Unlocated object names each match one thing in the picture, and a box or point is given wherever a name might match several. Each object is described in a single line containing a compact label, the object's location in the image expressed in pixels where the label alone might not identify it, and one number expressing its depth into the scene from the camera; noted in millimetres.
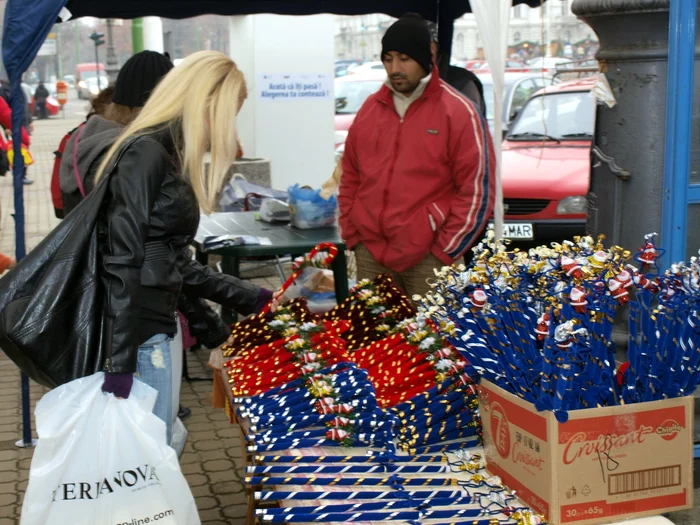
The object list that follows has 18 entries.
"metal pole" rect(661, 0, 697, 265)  3268
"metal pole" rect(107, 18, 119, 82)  23250
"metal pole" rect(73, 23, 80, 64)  57762
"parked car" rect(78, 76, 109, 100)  45006
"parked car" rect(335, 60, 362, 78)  35025
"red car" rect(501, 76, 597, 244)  7496
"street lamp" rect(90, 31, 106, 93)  27078
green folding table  5398
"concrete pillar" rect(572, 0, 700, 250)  3484
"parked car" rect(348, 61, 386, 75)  28550
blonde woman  2707
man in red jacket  4180
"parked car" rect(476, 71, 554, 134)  11352
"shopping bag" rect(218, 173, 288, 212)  7086
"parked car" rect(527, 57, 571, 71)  20609
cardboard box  2230
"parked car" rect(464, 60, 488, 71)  30866
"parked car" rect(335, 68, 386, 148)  15666
